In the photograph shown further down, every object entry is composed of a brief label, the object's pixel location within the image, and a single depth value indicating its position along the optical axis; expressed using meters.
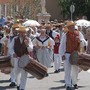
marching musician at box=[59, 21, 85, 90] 13.59
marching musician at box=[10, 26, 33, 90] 12.82
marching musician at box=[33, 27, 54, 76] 17.27
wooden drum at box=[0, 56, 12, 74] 13.35
